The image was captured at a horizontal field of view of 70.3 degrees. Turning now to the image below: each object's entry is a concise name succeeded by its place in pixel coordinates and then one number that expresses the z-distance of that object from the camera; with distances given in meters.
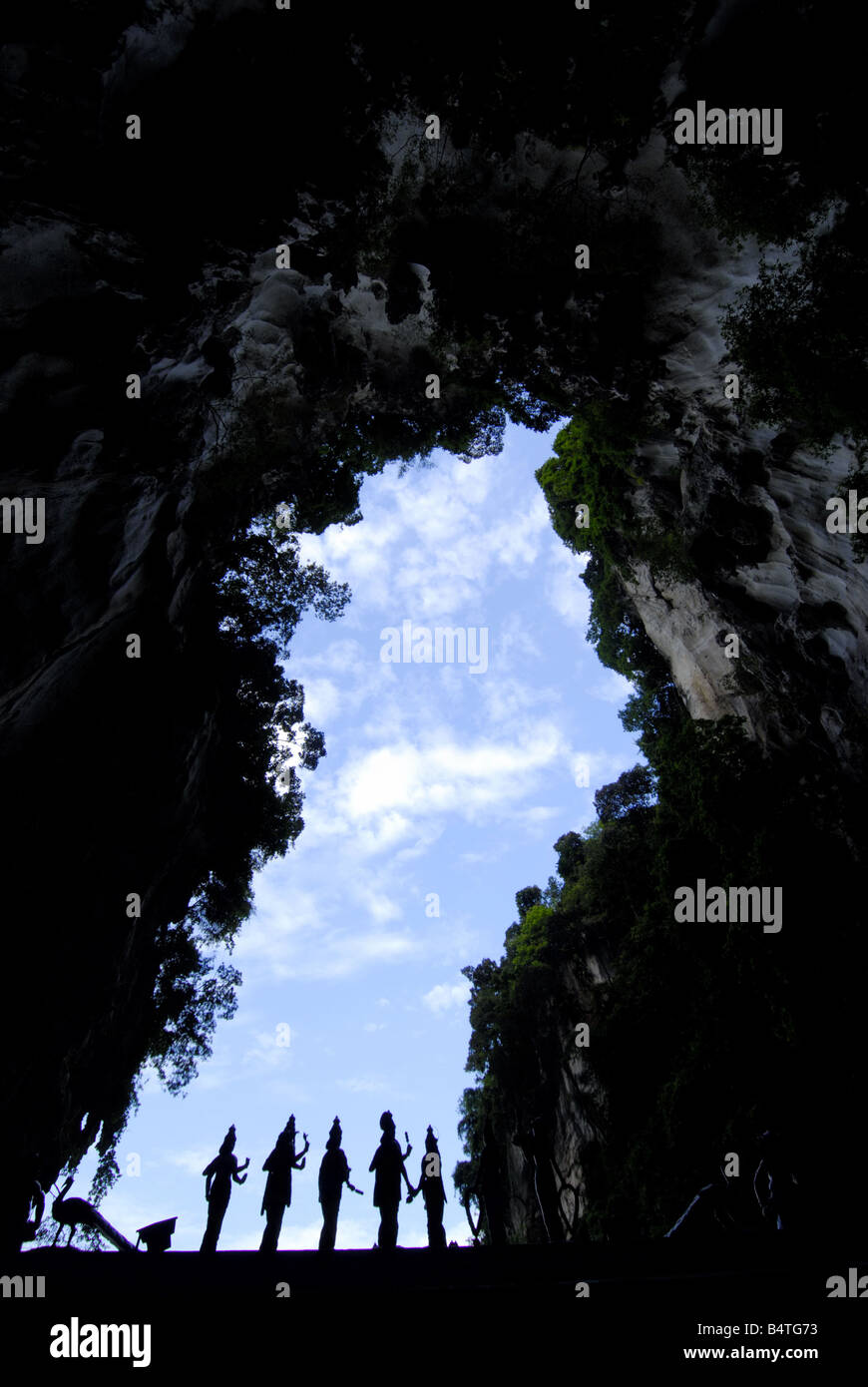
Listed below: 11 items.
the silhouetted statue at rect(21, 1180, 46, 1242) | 8.59
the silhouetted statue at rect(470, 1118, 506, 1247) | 8.51
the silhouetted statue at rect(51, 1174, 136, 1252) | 8.08
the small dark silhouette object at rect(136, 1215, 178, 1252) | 7.76
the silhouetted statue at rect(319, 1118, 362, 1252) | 8.16
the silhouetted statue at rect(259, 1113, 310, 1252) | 8.40
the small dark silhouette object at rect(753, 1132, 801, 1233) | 7.22
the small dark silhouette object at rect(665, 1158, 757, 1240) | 7.49
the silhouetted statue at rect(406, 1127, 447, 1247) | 8.59
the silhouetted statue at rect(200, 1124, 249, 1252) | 8.47
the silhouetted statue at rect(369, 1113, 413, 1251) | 8.36
